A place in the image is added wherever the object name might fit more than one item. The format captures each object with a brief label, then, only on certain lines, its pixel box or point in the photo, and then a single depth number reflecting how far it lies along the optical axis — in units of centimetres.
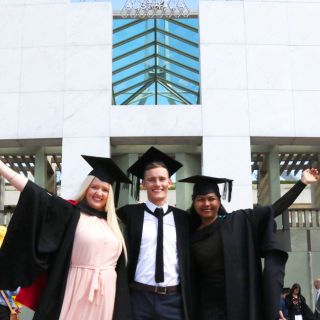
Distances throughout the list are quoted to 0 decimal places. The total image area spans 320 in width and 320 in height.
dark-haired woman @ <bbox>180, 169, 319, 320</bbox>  475
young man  462
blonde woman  450
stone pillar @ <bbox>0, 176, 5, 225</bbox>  1852
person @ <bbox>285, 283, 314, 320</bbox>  1205
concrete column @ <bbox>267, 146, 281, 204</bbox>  1736
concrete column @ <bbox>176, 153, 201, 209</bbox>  1611
